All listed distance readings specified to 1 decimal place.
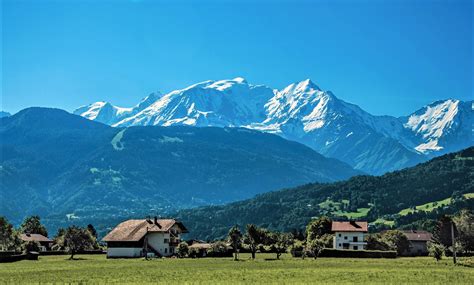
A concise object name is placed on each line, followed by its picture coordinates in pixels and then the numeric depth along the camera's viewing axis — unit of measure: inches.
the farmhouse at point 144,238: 4955.7
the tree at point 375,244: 5369.1
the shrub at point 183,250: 4739.2
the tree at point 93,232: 6094.5
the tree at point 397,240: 5842.0
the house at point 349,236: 6028.5
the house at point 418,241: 7091.0
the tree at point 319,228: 6127.0
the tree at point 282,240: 4898.4
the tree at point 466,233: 5300.2
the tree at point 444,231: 5816.9
